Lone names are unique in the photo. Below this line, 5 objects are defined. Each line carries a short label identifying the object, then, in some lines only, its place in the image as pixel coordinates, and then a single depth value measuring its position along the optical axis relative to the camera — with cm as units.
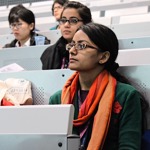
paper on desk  404
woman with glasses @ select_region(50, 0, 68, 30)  692
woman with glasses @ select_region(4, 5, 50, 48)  562
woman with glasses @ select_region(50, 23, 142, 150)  244
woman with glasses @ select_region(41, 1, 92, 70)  386
